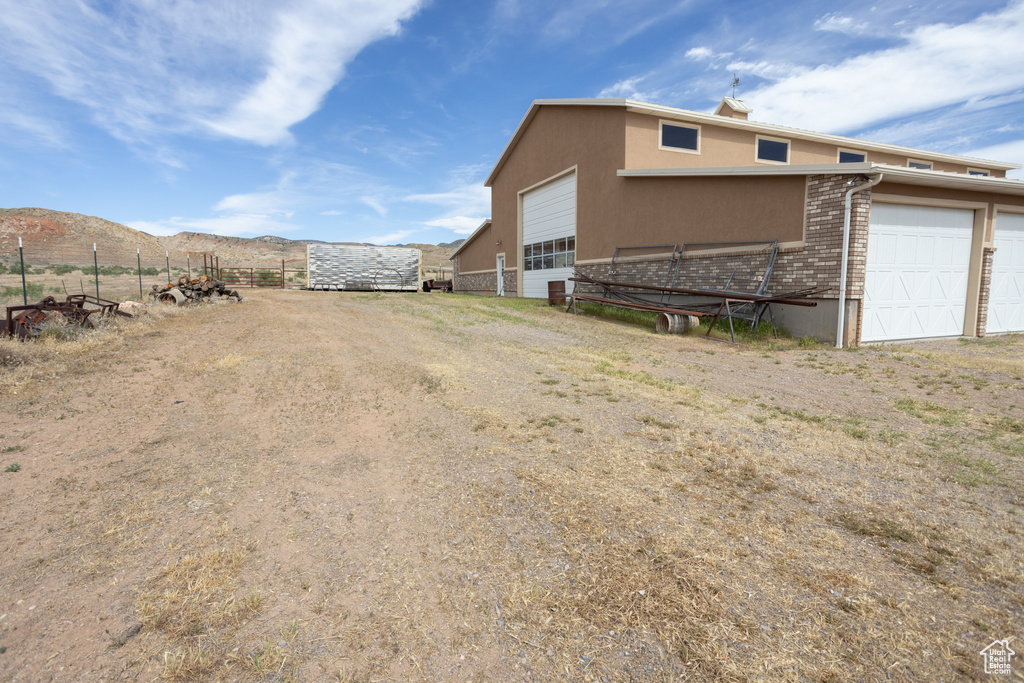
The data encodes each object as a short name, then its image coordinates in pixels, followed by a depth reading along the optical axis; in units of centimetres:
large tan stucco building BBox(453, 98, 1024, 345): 994
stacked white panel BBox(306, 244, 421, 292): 2942
